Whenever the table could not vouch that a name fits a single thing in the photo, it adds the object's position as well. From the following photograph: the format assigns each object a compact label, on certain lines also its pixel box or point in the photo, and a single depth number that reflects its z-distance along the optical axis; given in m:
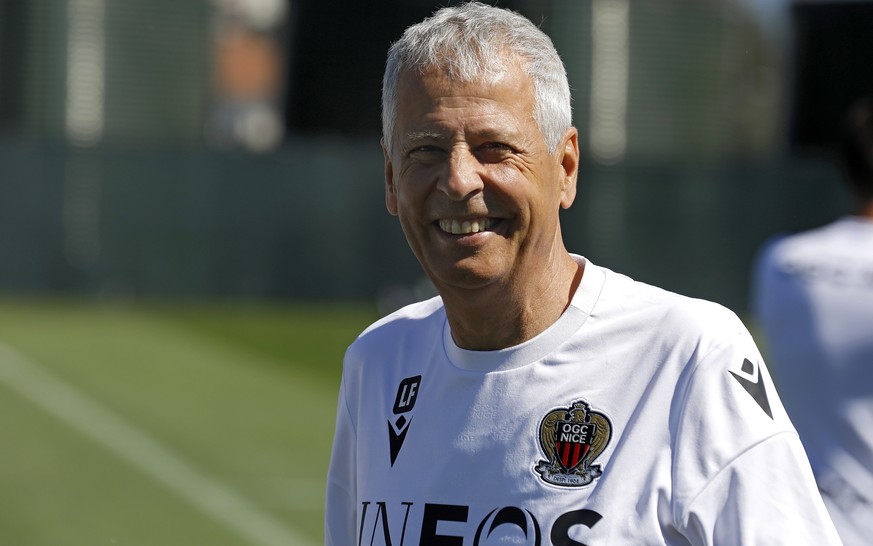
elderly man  5.03
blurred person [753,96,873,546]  8.18
